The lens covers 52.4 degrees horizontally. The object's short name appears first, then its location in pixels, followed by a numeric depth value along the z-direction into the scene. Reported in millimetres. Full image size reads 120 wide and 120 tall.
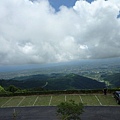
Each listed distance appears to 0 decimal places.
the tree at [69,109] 11498
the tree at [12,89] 29833
